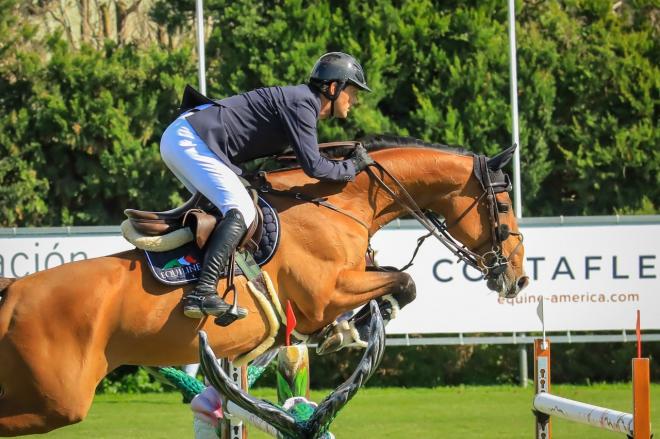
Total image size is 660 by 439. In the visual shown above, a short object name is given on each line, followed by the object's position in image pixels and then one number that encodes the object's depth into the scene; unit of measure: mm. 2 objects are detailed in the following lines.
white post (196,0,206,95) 26156
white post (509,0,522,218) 26406
